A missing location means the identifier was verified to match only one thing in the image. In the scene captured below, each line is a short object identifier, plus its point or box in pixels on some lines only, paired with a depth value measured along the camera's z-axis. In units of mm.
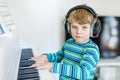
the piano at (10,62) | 798
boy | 949
